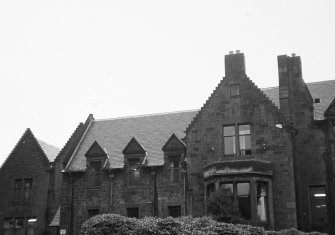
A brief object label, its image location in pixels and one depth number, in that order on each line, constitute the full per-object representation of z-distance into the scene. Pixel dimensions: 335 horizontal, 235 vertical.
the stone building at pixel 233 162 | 30.08
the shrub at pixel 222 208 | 27.66
